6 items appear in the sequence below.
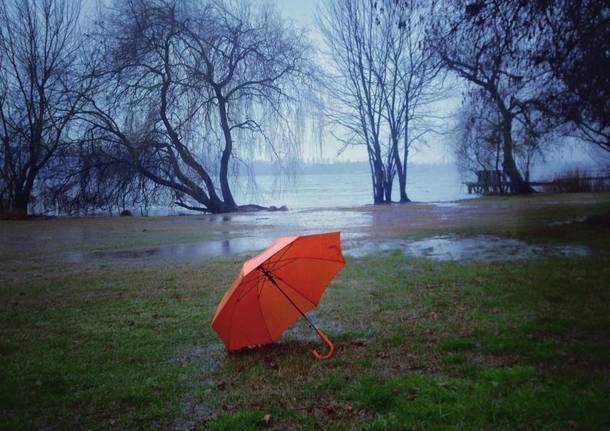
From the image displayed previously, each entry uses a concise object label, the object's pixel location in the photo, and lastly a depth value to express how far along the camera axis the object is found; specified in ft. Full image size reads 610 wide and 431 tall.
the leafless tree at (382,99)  86.22
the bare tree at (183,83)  66.80
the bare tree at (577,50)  29.22
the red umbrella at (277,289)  14.03
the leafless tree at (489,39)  29.84
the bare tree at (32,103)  67.62
